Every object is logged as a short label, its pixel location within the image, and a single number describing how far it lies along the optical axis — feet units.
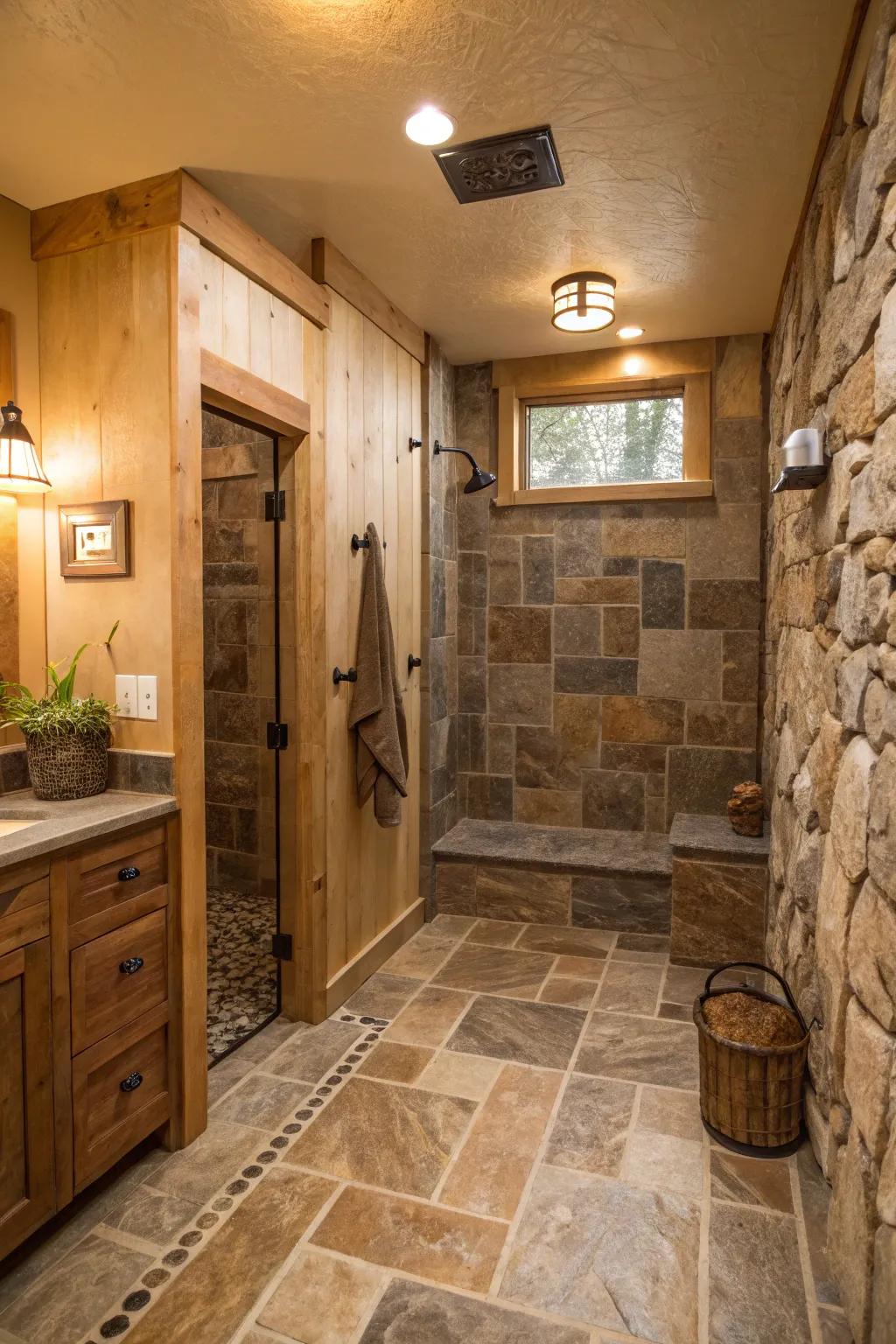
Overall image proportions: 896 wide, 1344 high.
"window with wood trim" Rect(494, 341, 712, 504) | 12.51
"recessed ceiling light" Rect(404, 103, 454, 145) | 6.59
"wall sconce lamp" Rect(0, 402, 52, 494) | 6.95
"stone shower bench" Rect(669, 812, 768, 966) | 10.62
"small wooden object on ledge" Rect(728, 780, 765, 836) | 11.12
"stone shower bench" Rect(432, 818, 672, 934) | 11.73
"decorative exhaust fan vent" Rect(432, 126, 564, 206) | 7.05
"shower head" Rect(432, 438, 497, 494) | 12.04
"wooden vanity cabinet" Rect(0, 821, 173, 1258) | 5.71
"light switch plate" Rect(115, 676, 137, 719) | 7.29
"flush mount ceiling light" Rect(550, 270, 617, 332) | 10.02
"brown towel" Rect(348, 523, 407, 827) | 9.88
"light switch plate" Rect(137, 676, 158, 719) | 7.20
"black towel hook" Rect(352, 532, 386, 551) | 9.95
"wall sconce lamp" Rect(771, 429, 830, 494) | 6.74
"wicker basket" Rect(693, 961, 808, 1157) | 6.91
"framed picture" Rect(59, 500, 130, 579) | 7.23
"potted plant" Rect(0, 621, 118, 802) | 6.97
